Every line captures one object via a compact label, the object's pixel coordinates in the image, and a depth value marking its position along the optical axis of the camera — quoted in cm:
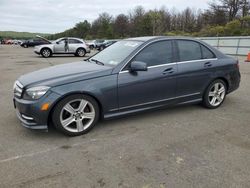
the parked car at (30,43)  3844
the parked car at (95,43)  3588
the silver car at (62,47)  1814
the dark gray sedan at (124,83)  339
